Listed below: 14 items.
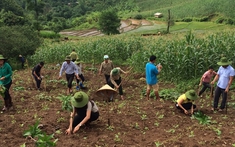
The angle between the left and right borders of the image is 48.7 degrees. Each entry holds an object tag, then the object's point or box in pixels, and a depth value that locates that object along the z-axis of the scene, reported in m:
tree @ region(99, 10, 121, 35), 52.16
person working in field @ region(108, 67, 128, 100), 8.94
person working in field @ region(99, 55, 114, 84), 10.12
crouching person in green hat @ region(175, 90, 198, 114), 7.39
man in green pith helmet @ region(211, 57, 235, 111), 7.47
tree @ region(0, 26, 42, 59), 25.69
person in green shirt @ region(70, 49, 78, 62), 12.72
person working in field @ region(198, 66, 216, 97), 9.20
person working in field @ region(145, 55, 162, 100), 8.55
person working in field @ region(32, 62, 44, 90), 10.78
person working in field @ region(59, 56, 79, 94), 10.01
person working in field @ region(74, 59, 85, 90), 11.35
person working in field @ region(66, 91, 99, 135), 5.75
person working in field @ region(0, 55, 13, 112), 7.69
